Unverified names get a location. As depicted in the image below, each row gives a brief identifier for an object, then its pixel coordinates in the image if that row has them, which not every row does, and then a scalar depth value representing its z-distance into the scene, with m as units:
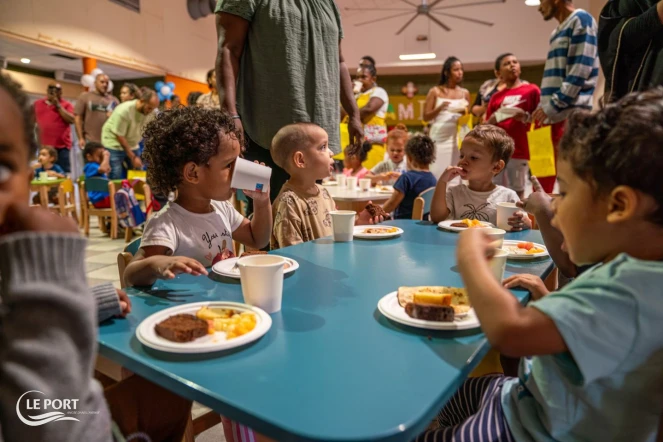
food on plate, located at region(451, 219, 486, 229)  1.90
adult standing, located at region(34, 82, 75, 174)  6.89
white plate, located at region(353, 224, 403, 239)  1.78
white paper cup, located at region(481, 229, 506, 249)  1.37
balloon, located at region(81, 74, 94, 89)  7.77
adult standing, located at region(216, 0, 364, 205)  2.18
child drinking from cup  1.62
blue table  0.58
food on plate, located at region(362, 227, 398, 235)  1.87
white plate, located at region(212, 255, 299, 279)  1.24
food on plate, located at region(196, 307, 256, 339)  0.83
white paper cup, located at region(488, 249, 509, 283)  1.10
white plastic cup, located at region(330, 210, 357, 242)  1.71
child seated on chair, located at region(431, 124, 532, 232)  2.46
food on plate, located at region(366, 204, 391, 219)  2.24
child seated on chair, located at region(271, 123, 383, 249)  2.07
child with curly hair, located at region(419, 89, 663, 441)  0.71
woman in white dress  5.21
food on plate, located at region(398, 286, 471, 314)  0.92
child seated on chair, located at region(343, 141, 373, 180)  5.29
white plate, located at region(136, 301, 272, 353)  0.75
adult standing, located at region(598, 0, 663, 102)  1.90
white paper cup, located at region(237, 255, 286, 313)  0.95
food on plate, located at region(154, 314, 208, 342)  0.79
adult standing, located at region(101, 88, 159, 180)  5.96
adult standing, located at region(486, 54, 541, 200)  3.87
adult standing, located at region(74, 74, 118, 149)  6.90
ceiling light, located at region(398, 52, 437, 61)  12.25
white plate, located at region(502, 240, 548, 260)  1.45
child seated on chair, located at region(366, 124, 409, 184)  5.23
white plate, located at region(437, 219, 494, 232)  1.95
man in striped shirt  3.11
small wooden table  5.89
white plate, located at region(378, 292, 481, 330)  0.84
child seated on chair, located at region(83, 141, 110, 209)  6.11
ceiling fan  10.82
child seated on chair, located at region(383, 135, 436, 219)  3.51
